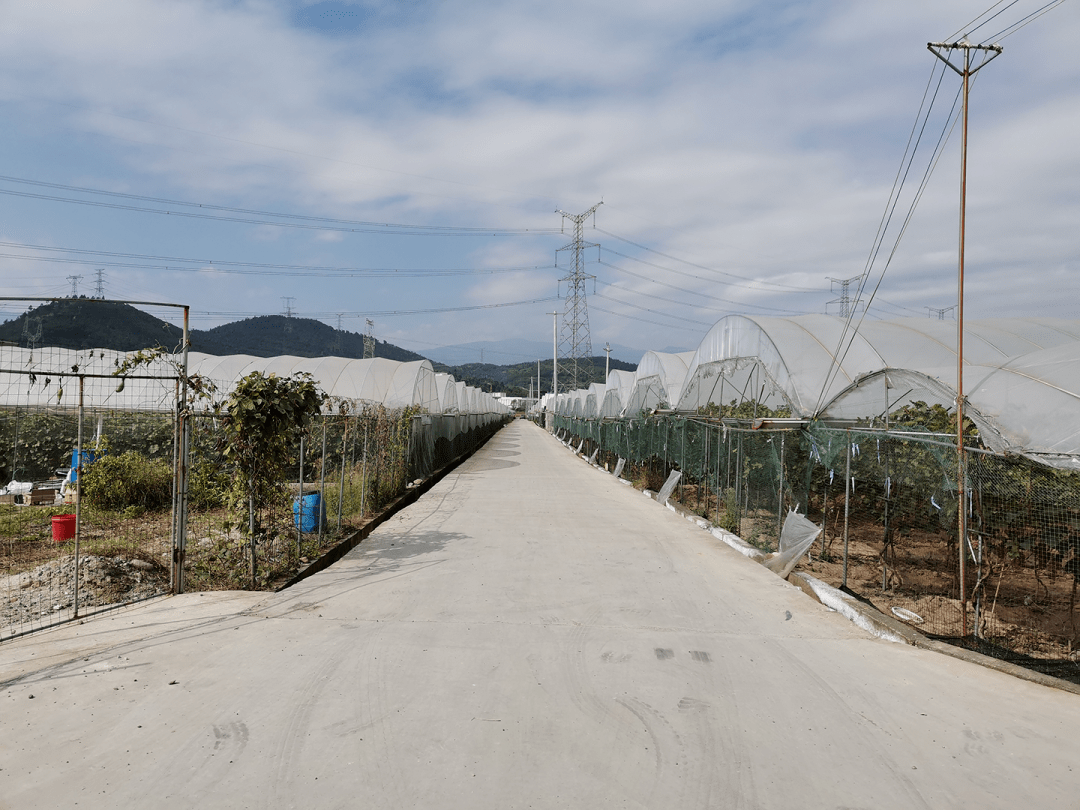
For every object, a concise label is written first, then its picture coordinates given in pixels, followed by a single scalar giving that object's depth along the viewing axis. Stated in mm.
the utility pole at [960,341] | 6105
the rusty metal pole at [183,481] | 7029
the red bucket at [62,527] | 8992
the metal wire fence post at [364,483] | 11823
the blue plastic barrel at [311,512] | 9281
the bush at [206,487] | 7938
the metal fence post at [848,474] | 7598
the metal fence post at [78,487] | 5760
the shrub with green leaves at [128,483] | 11445
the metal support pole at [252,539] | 7430
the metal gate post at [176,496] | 7008
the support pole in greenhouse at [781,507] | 9281
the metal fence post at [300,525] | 8541
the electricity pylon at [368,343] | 69312
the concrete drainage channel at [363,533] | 8203
